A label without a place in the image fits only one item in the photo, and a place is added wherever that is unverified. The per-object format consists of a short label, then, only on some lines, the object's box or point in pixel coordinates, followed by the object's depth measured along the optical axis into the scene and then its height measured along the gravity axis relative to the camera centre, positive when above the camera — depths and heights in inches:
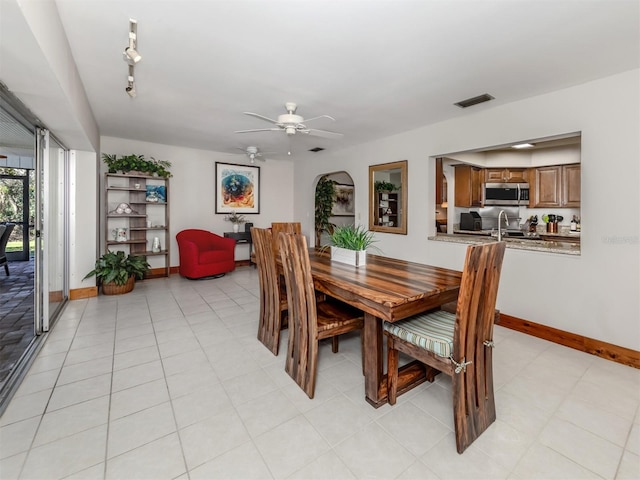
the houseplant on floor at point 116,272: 164.2 -19.7
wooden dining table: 65.3 -13.4
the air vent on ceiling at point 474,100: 119.5 +56.9
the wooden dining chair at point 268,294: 98.6 -20.1
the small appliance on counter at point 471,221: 225.6 +12.8
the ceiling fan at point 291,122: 122.9 +48.1
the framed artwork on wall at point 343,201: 298.0 +37.1
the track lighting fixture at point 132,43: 72.4 +49.3
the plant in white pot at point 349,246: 100.6 -3.0
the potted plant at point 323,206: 267.3 +28.4
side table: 239.3 +0.9
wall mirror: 185.3 +25.7
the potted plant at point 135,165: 186.9 +46.5
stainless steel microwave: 214.1 +32.1
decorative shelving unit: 195.6 +14.6
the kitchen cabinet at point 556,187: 196.5 +34.9
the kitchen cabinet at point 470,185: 222.2 +39.7
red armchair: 199.9 -11.4
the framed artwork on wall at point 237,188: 241.8 +41.0
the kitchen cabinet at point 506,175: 215.5 +46.0
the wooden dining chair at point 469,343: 57.7 -22.6
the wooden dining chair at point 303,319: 77.4 -23.0
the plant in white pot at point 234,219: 244.6 +14.9
